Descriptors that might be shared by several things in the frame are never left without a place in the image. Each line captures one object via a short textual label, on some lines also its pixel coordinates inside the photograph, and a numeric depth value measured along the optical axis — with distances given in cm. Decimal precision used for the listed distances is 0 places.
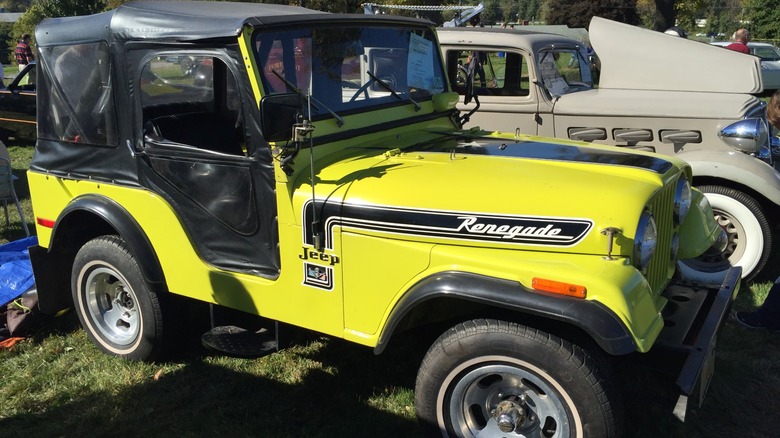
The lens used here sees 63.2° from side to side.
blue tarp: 449
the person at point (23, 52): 1549
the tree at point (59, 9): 2277
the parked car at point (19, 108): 1044
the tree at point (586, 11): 3491
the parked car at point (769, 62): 1794
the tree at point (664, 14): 1842
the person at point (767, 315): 425
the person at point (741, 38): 1040
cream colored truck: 497
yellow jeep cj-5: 251
